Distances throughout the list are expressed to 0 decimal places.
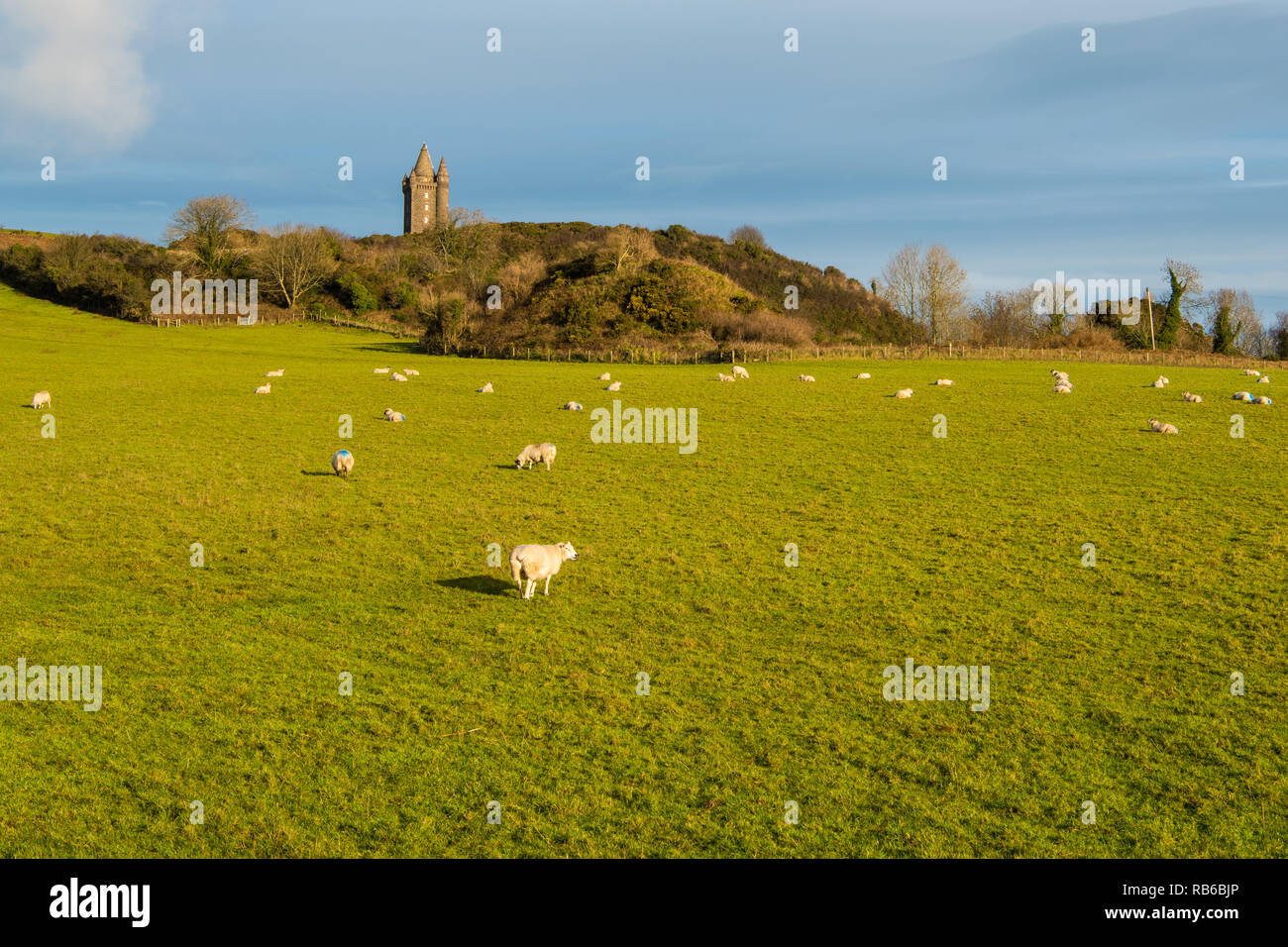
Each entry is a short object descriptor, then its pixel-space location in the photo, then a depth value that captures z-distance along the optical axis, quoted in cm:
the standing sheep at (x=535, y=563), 1764
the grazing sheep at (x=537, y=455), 2997
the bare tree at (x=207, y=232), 11100
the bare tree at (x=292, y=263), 11119
